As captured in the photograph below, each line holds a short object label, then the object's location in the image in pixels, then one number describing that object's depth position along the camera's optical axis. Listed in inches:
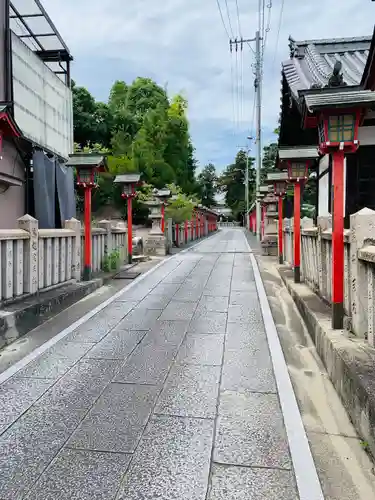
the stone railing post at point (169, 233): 712.0
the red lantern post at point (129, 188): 517.3
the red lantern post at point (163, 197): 681.6
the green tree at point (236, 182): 2718.8
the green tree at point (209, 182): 3127.5
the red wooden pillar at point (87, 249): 361.4
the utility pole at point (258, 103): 1080.8
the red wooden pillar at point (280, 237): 529.3
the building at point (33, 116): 431.2
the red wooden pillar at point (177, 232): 876.5
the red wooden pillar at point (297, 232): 351.6
